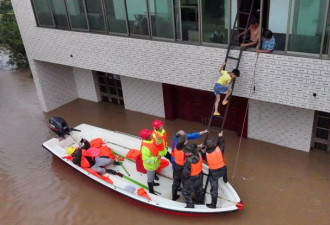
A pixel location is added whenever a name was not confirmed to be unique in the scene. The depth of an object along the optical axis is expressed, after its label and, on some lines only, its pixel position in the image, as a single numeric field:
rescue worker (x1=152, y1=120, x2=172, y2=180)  7.96
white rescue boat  7.47
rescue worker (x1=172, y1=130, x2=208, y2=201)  7.25
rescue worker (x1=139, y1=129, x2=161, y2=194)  7.75
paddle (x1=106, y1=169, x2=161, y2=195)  8.67
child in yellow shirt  7.85
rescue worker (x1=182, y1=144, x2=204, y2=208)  7.06
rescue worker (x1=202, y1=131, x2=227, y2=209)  7.08
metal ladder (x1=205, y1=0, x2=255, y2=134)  7.73
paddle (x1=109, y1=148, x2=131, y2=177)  9.23
